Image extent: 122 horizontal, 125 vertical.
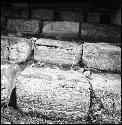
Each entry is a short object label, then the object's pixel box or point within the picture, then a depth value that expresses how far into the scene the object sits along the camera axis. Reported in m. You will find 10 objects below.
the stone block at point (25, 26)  2.06
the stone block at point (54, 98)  1.41
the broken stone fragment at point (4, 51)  1.82
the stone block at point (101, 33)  1.98
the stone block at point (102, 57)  1.73
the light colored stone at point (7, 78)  1.51
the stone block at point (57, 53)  1.80
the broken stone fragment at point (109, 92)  1.44
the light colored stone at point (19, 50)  1.82
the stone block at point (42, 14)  2.30
